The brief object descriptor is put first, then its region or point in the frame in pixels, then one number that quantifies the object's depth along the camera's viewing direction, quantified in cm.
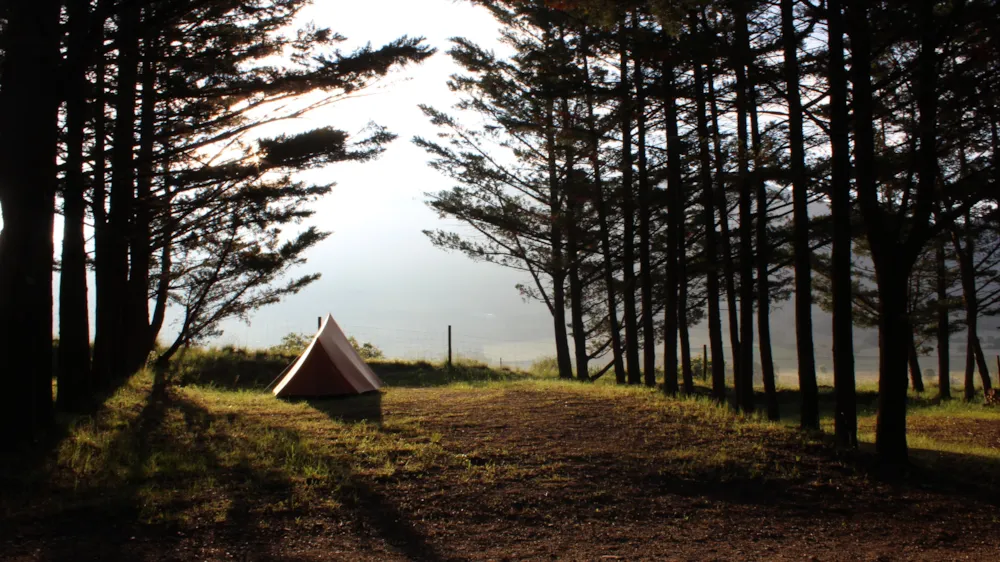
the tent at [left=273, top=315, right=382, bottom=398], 1077
